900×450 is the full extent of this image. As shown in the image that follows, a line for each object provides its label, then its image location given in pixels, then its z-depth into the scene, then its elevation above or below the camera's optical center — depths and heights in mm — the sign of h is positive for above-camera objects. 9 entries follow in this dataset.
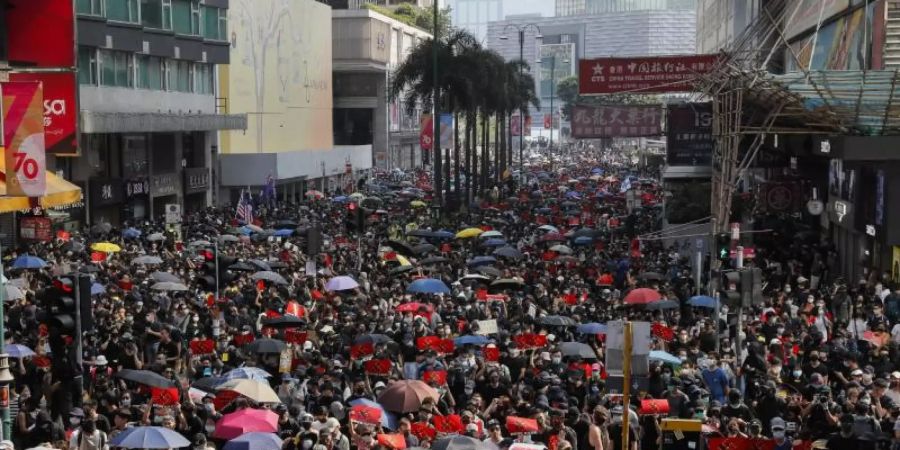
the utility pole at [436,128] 59791 -1709
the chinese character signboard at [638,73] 39875 +372
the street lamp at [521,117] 92400 -2354
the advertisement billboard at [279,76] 70938 +559
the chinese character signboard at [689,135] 42375 -1421
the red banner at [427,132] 66125 -2109
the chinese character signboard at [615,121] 48125 -1165
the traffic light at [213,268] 24391 -3103
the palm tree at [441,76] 68750 +494
